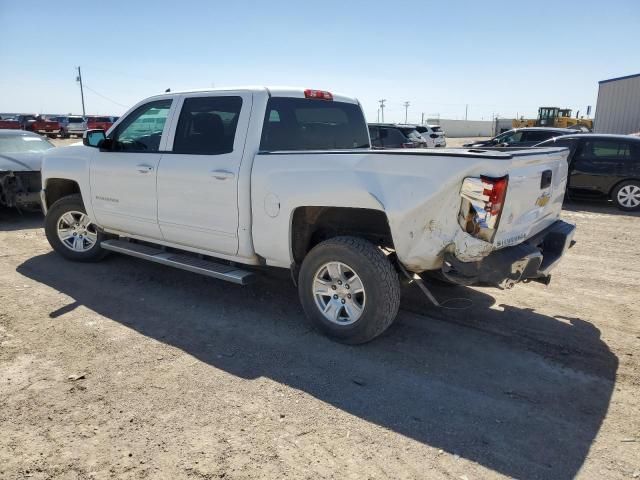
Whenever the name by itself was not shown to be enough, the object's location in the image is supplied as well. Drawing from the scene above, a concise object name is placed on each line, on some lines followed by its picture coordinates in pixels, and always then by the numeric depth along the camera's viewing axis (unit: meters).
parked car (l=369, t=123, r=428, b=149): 15.50
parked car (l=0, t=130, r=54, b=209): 8.34
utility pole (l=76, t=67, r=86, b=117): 45.12
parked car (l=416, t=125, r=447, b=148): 22.03
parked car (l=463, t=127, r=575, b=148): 14.31
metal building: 25.89
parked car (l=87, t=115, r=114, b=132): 37.19
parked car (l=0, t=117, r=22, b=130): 33.28
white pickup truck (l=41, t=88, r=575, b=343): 3.40
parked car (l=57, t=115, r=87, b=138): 37.69
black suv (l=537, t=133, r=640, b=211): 10.39
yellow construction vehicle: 38.19
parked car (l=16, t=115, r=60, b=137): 35.87
